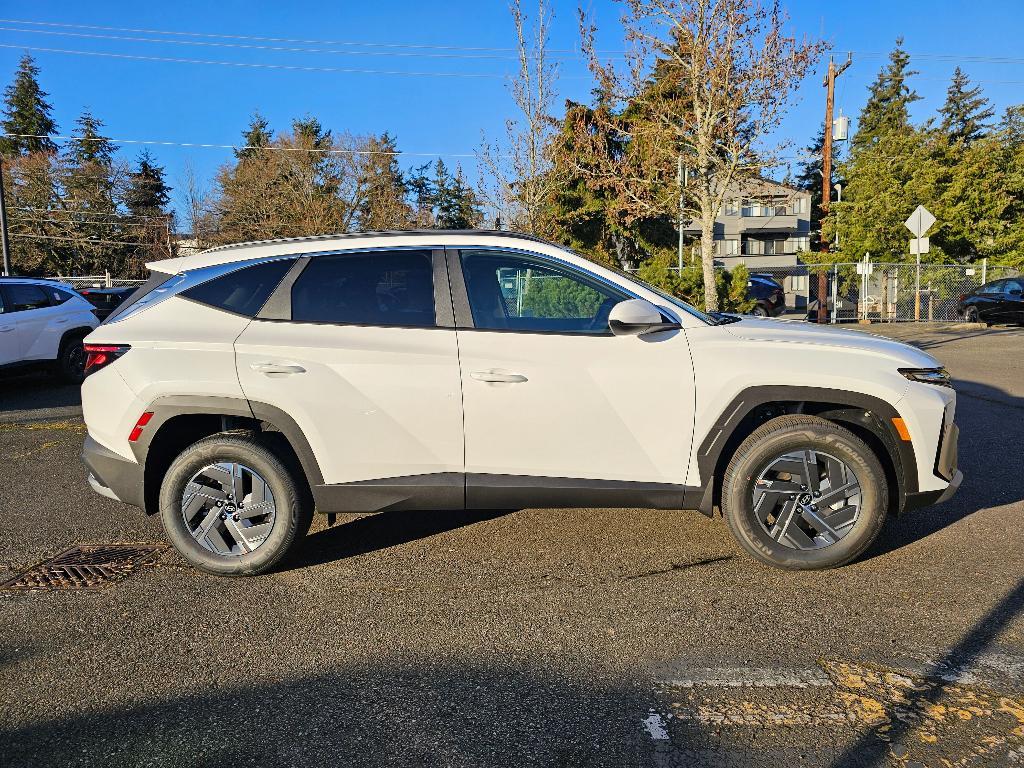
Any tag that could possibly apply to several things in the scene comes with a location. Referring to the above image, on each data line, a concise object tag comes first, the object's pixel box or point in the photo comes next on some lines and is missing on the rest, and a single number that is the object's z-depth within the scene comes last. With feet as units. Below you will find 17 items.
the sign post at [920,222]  59.88
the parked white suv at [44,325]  33.55
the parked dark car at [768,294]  93.82
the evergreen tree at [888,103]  226.38
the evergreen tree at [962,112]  203.31
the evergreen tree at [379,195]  133.49
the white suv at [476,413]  12.62
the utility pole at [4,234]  85.40
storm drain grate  13.03
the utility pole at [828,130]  83.10
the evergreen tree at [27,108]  198.29
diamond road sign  59.88
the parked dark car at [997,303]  69.00
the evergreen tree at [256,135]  195.73
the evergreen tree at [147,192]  181.98
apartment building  180.14
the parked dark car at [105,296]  66.00
